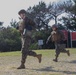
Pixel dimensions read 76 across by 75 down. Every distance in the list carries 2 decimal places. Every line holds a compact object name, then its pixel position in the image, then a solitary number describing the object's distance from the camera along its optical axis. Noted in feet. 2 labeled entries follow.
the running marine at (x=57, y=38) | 45.08
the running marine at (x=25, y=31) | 34.30
